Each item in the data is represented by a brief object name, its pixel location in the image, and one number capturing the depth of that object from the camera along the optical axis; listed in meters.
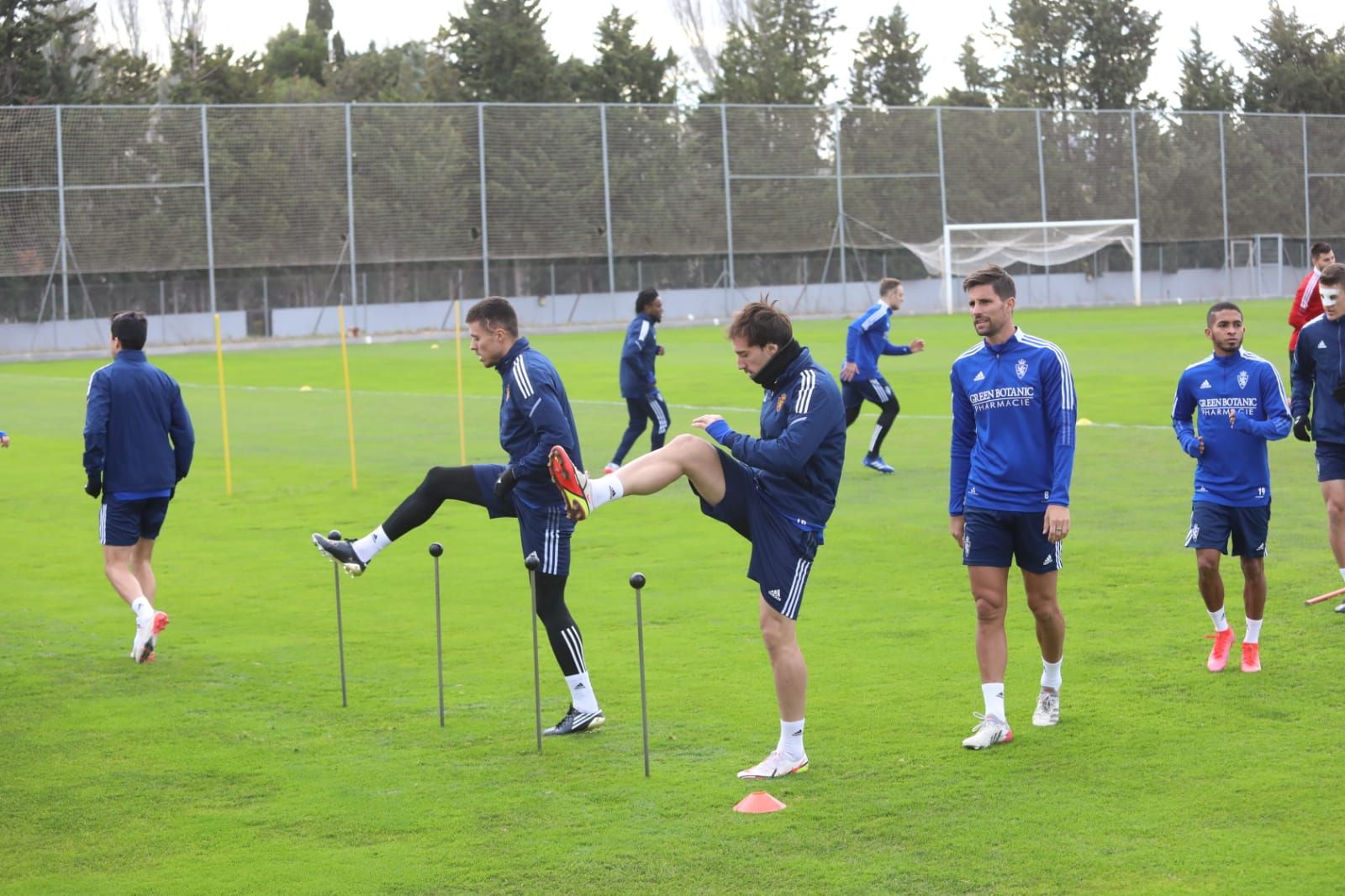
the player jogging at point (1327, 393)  9.80
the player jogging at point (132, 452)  9.83
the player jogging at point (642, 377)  18.64
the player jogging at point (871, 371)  17.84
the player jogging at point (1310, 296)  16.47
